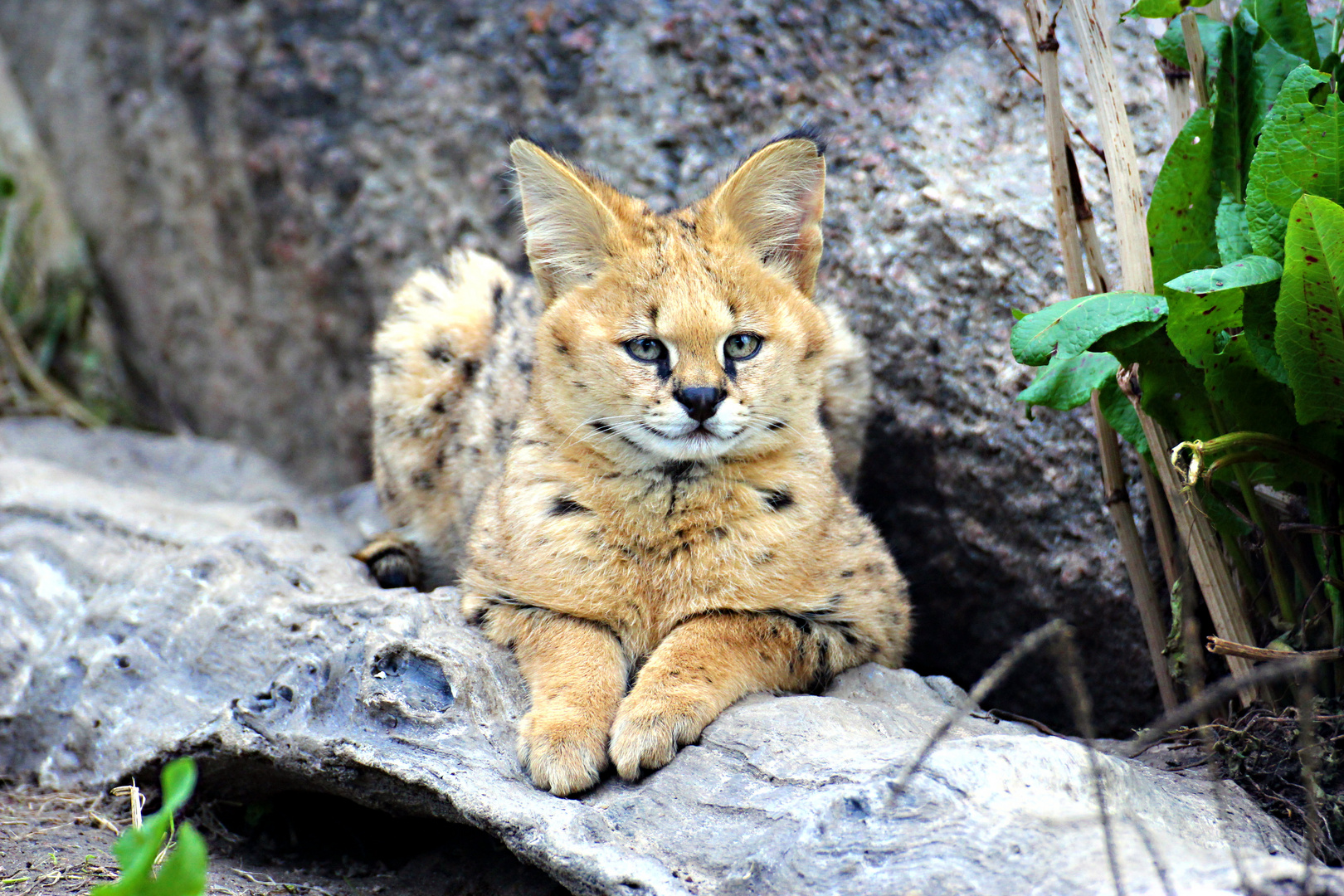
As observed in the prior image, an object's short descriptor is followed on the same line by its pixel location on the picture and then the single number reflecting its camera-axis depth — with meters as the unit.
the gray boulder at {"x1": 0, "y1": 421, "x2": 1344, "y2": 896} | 5.39
